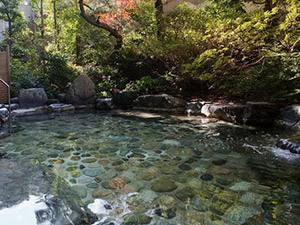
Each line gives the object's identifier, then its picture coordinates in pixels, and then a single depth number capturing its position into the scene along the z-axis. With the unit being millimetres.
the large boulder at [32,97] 8566
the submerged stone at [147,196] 2543
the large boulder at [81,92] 9422
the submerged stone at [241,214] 2168
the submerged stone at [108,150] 4125
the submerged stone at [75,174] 3160
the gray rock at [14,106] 8069
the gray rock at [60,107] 8577
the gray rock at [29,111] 7710
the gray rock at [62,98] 9562
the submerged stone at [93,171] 3201
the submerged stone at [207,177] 3025
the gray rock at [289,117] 5143
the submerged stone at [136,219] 2152
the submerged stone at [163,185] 2783
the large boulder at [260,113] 5754
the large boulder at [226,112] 6074
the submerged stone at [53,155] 3895
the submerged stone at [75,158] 3764
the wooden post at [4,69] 7246
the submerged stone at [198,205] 2360
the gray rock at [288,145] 3837
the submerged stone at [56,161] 3609
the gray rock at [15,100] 8539
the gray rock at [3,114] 6593
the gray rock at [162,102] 8062
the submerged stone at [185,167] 3391
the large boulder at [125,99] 9070
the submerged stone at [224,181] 2907
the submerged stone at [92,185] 2857
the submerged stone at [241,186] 2750
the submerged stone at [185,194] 2598
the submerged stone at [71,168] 3324
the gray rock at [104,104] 9094
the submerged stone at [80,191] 2632
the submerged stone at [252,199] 2471
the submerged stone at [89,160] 3676
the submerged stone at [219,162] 3510
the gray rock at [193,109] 7488
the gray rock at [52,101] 9180
